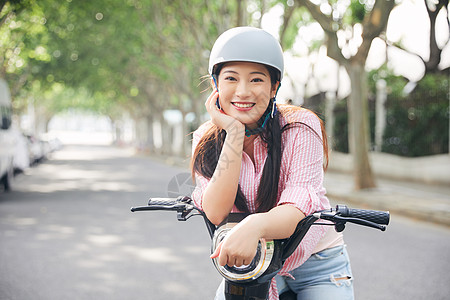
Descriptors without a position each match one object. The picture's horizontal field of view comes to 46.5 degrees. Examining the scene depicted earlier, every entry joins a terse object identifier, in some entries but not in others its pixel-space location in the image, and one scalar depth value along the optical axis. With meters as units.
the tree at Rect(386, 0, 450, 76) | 13.71
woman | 1.55
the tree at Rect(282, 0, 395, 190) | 10.70
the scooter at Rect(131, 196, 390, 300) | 1.47
